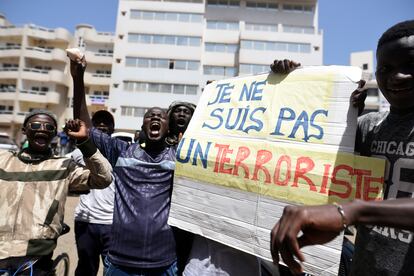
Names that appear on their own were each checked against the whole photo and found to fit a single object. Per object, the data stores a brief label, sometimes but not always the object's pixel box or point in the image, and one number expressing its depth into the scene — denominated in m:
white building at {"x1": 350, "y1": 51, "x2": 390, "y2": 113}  36.22
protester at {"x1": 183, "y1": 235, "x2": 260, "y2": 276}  1.88
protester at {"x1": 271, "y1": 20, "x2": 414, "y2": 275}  1.31
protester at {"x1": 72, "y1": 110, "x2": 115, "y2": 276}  3.32
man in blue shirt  2.02
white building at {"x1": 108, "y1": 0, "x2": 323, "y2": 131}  31.41
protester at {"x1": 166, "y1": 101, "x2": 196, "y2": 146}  2.94
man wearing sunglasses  2.14
